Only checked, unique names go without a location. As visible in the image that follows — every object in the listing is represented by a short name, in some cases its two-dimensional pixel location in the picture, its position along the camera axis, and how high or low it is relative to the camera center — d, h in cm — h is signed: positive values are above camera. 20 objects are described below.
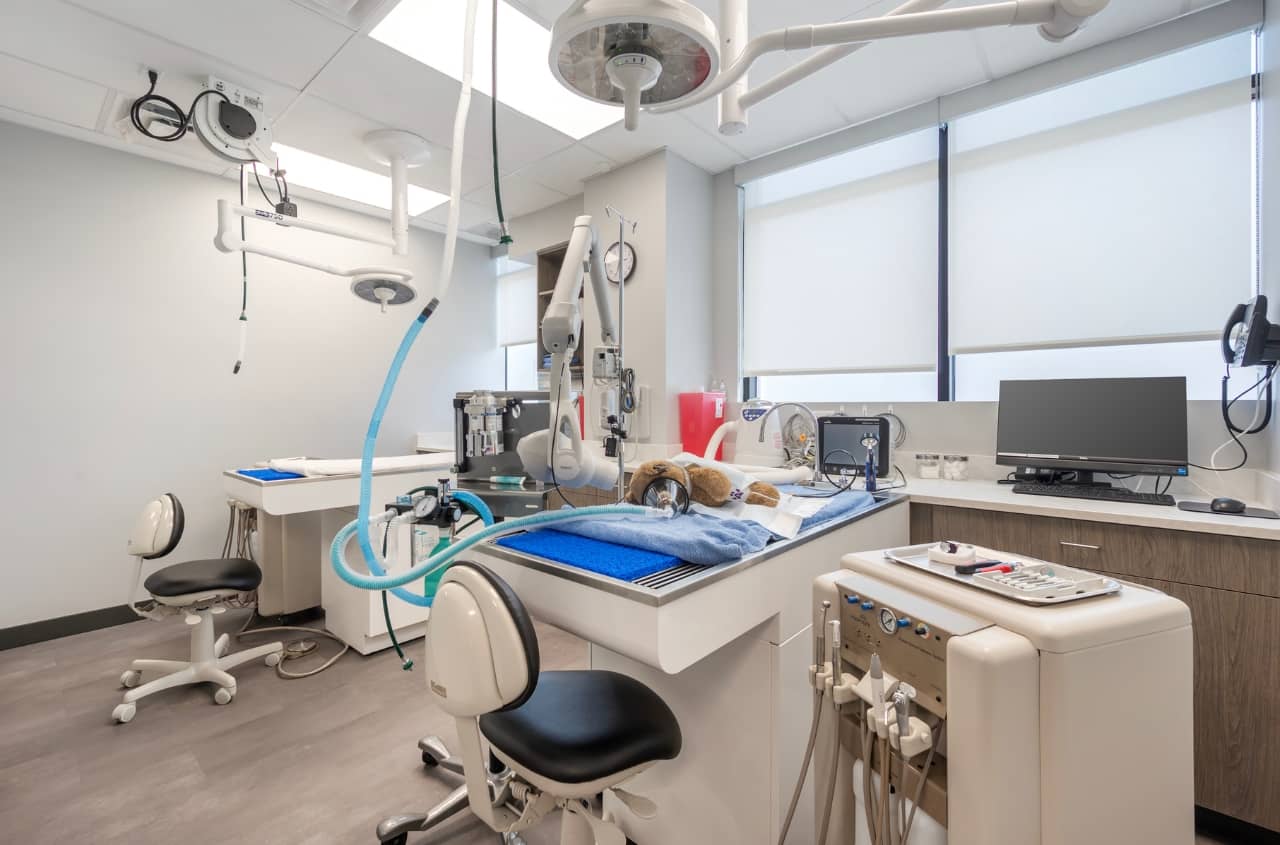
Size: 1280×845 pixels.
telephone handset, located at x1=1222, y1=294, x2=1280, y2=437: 160 +23
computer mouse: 157 -26
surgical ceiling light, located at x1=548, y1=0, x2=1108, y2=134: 78 +59
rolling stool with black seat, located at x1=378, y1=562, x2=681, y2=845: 83 -59
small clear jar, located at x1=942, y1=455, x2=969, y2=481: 246 -23
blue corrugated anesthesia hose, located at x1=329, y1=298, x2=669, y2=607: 96 -21
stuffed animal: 133 -17
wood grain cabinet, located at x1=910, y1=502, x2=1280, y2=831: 142 -62
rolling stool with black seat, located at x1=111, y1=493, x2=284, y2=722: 215 -68
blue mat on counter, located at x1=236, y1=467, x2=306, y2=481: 241 -24
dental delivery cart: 68 -39
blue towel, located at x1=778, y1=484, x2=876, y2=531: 145 -25
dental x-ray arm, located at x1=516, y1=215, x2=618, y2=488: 113 +9
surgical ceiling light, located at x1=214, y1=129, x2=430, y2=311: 221 +74
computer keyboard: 177 -26
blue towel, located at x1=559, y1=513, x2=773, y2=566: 103 -24
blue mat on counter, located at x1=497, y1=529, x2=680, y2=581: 98 -26
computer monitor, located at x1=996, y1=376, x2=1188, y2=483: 185 -3
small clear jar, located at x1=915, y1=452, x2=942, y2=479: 253 -22
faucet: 219 -15
